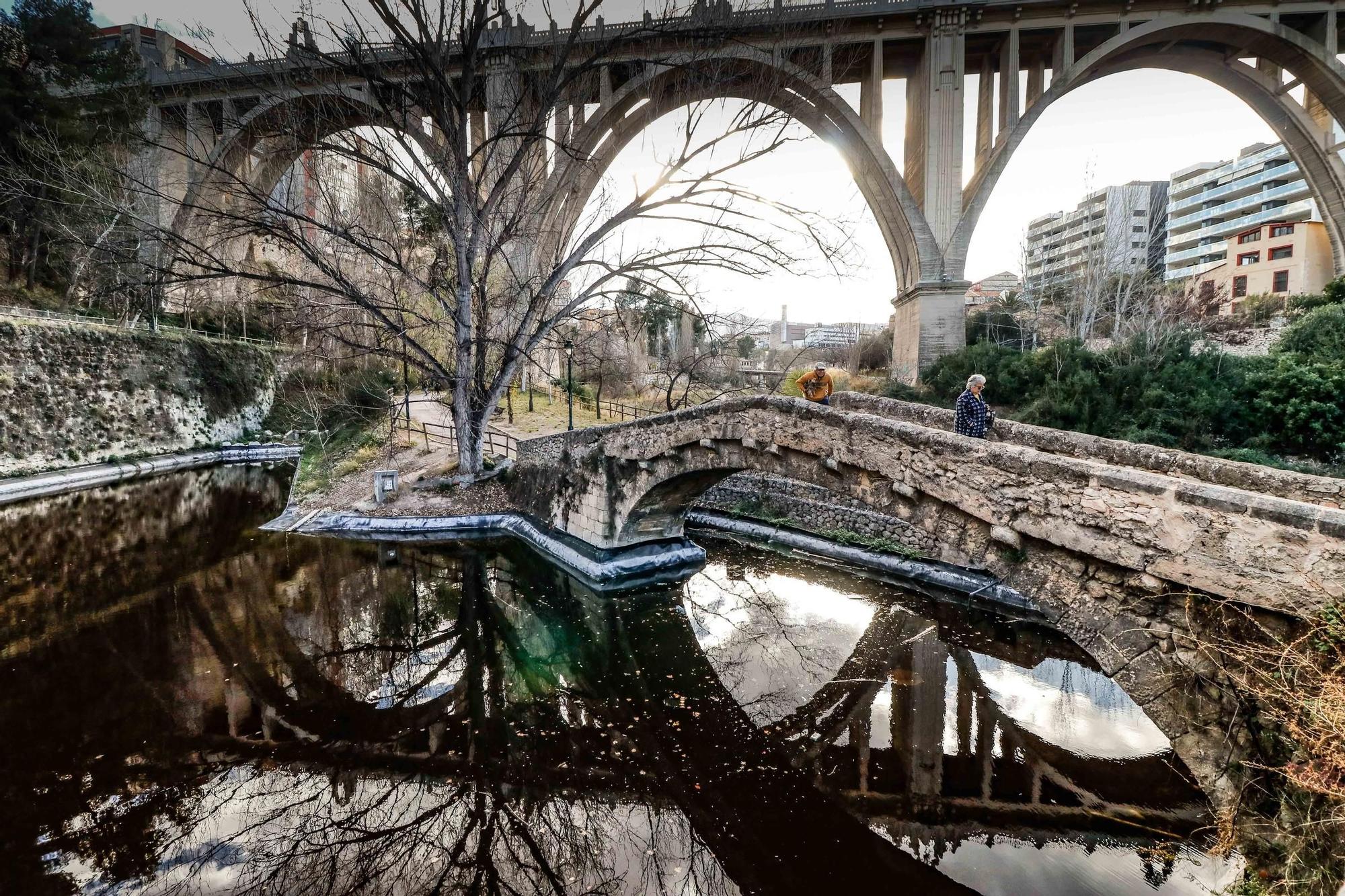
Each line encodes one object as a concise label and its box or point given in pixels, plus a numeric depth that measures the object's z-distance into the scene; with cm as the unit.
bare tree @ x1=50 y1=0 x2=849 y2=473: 1059
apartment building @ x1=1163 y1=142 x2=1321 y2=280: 4075
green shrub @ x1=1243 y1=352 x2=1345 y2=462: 1063
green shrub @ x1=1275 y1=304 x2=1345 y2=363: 1253
